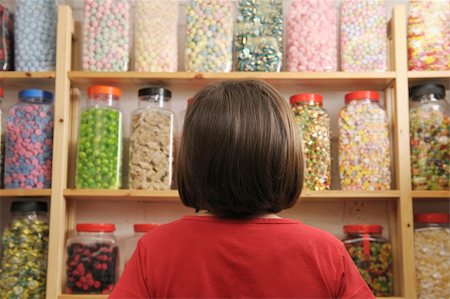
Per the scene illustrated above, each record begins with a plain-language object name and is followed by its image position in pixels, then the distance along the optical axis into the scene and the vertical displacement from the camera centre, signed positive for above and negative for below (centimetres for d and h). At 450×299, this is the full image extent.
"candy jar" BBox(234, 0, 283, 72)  171 +40
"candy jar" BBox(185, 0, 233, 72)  171 +40
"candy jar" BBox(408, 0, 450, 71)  170 +40
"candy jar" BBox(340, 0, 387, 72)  171 +41
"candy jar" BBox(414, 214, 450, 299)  158 -20
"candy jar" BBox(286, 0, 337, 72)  171 +40
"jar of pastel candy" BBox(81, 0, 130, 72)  172 +40
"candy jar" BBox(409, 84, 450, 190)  165 +11
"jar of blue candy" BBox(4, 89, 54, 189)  168 +10
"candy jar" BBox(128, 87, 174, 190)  166 +8
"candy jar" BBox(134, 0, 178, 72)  172 +41
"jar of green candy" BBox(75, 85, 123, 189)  167 +8
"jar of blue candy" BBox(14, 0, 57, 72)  175 +41
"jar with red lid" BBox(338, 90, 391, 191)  164 +9
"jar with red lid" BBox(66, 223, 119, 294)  162 -22
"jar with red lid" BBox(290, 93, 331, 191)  166 +10
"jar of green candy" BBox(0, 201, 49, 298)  162 -20
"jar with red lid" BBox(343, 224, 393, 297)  161 -20
